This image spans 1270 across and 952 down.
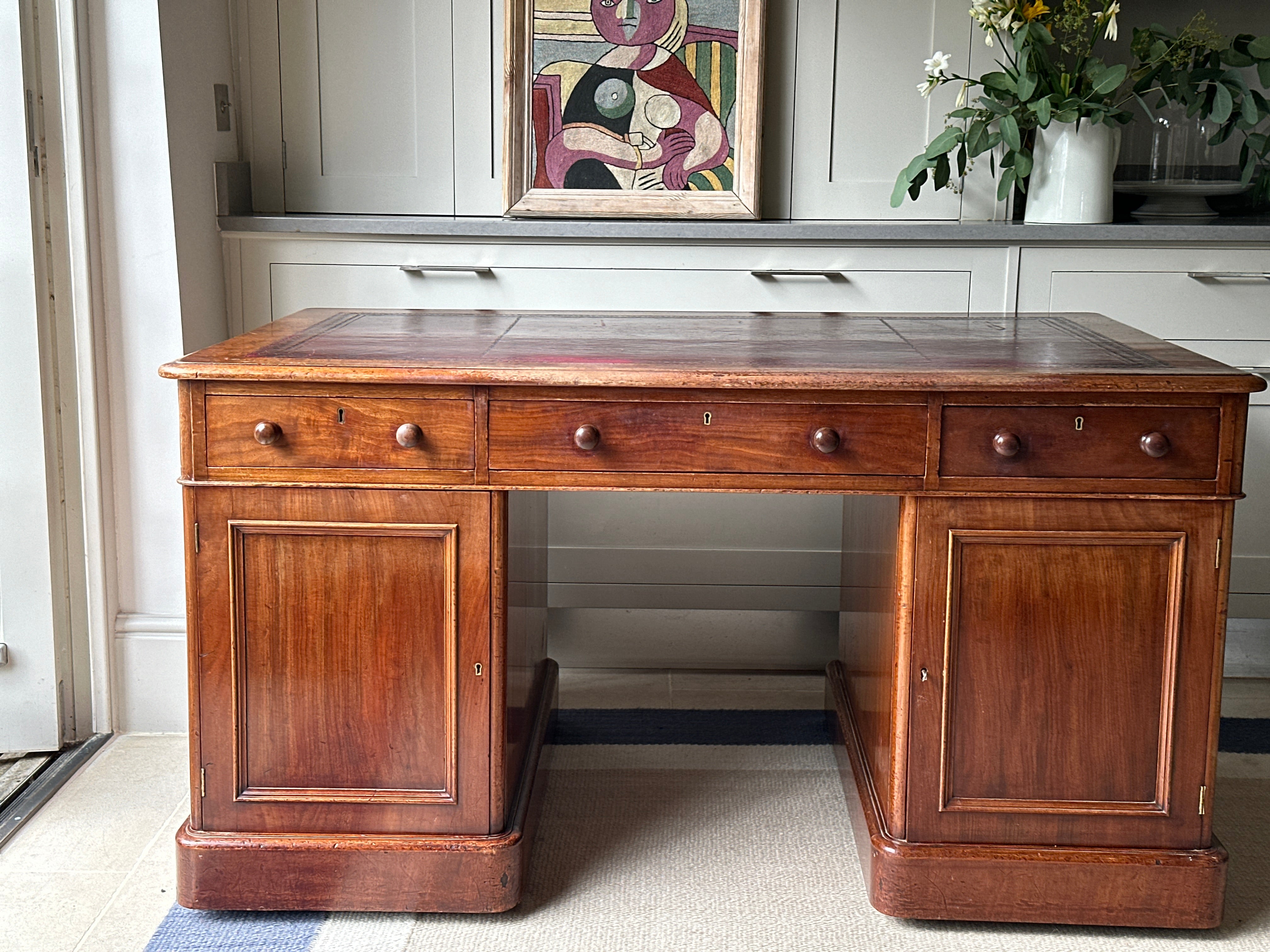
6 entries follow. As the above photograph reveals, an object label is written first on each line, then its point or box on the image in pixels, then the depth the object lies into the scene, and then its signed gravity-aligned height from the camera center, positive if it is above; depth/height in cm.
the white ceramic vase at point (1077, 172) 278 +17
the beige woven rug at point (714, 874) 182 -99
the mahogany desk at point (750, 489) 171 -48
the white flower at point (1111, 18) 262 +49
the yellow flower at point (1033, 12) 268 +50
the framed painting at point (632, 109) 288 +31
